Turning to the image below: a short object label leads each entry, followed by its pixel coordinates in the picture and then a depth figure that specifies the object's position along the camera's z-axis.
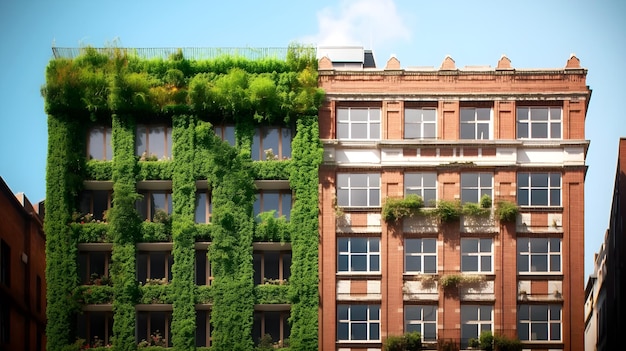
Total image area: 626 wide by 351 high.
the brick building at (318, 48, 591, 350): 69.38
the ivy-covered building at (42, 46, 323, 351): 69.50
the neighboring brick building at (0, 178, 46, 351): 75.00
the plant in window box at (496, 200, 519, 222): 69.44
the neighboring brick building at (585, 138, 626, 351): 76.62
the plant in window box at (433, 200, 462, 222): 69.56
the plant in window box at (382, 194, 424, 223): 69.62
